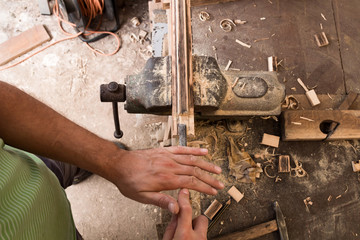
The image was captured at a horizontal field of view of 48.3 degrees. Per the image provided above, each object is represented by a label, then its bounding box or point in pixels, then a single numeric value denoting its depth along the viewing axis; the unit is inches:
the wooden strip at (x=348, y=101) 38.0
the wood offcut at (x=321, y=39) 41.3
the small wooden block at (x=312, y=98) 38.5
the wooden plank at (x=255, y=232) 33.6
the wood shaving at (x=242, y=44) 40.9
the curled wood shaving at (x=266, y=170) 35.7
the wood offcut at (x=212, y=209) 34.0
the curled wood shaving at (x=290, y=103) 38.4
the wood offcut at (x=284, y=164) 35.7
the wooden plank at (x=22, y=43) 51.1
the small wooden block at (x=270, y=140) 36.3
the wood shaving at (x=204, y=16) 41.7
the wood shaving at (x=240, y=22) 41.7
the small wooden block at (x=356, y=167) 36.3
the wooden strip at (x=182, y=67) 29.6
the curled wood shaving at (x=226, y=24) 41.4
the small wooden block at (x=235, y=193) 34.8
